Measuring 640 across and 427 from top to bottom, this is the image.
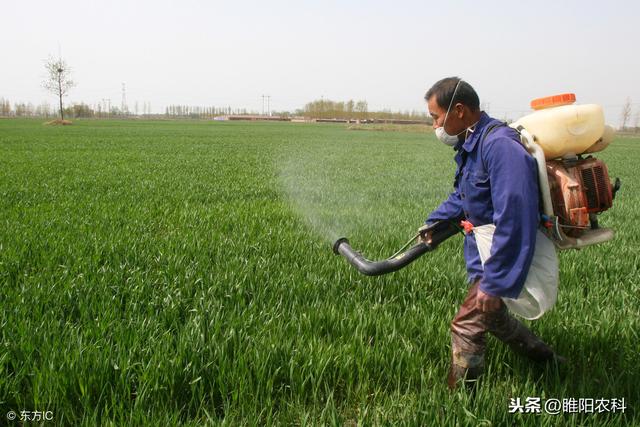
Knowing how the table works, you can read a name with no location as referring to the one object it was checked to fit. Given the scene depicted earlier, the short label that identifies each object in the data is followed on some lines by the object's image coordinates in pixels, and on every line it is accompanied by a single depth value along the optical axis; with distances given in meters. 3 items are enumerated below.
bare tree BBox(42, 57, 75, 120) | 61.12
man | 2.10
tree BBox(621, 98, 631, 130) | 110.31
